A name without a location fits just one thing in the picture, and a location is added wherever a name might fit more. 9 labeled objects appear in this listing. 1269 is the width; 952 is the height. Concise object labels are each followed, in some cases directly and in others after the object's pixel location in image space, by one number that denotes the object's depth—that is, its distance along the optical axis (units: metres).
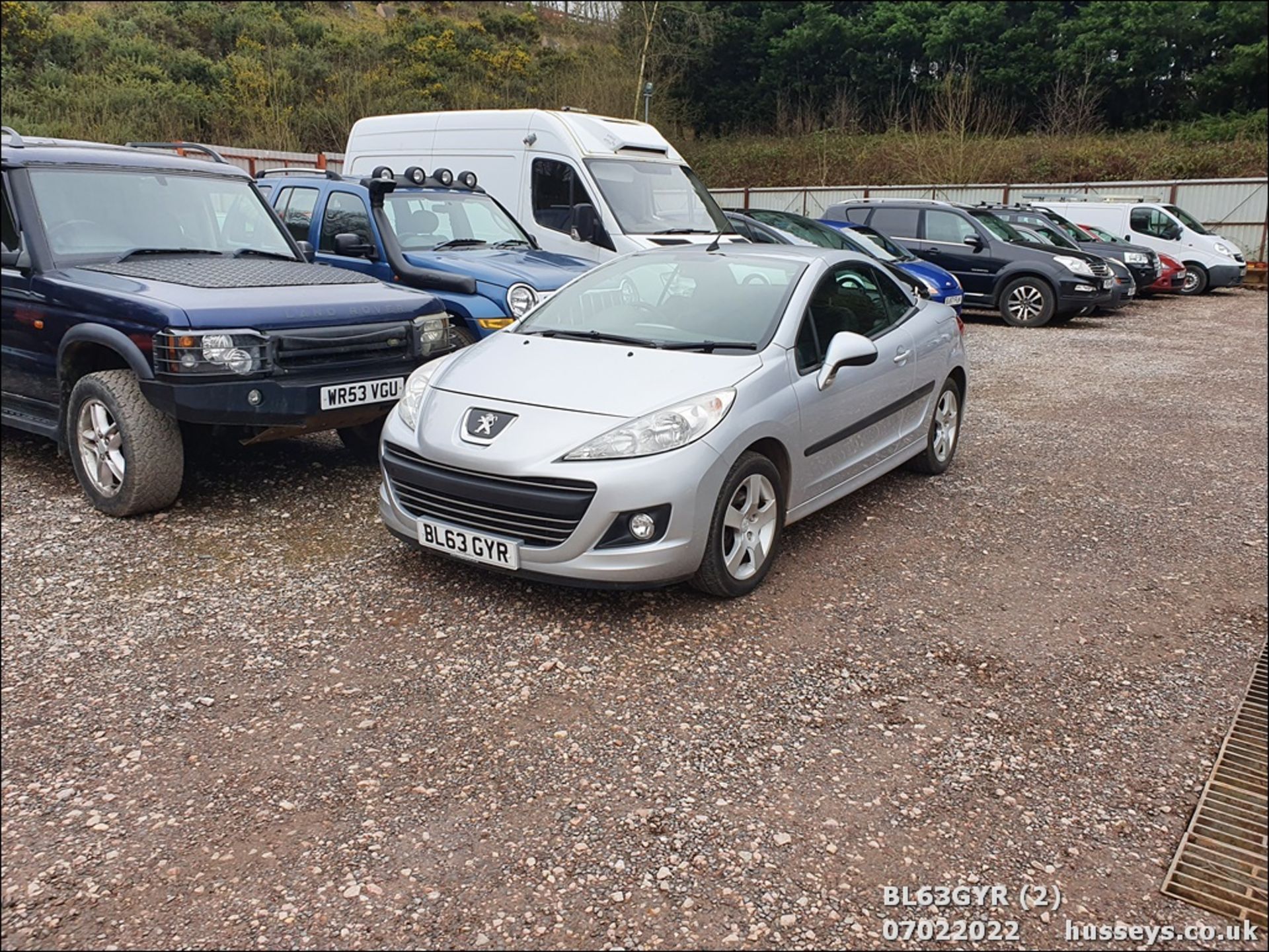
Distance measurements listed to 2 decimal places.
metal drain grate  2.63
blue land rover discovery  5.03
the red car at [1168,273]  19.42
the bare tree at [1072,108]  25.81
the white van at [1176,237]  19.73
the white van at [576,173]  10.09
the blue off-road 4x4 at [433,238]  7.32
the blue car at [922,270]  12.73
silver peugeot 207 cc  4.07
